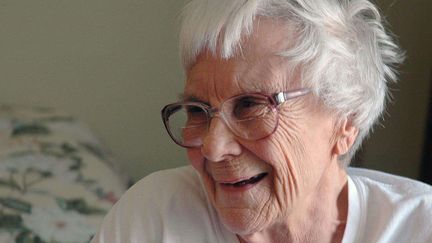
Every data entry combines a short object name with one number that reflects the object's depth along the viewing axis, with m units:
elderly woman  1.03
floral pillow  1.50
